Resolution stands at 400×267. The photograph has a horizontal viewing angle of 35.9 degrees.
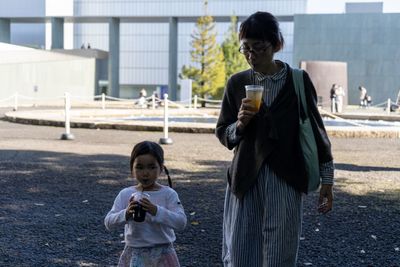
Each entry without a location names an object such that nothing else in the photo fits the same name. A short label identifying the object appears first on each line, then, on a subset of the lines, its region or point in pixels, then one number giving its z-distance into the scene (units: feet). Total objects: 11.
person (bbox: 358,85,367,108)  137.96
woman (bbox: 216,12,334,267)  8.81
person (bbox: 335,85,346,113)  104.32
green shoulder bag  8.86
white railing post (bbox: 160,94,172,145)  43.96
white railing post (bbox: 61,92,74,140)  46.65
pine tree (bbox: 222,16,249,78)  148.46
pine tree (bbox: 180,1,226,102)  143.49
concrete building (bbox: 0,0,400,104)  176.76
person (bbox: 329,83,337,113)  104.99
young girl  9.68
